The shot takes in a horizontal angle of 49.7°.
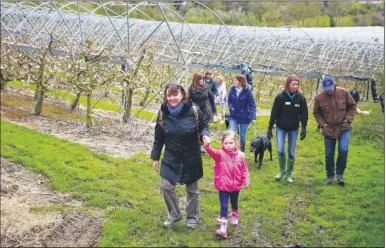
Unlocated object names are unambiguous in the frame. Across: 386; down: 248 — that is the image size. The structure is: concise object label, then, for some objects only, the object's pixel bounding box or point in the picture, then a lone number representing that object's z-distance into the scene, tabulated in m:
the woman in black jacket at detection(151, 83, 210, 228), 4.57
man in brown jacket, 6.40
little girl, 4.65
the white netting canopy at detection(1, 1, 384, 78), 20.30
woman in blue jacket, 7.64
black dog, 7.76
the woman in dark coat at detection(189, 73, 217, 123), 7.15
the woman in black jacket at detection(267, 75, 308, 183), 6.46
